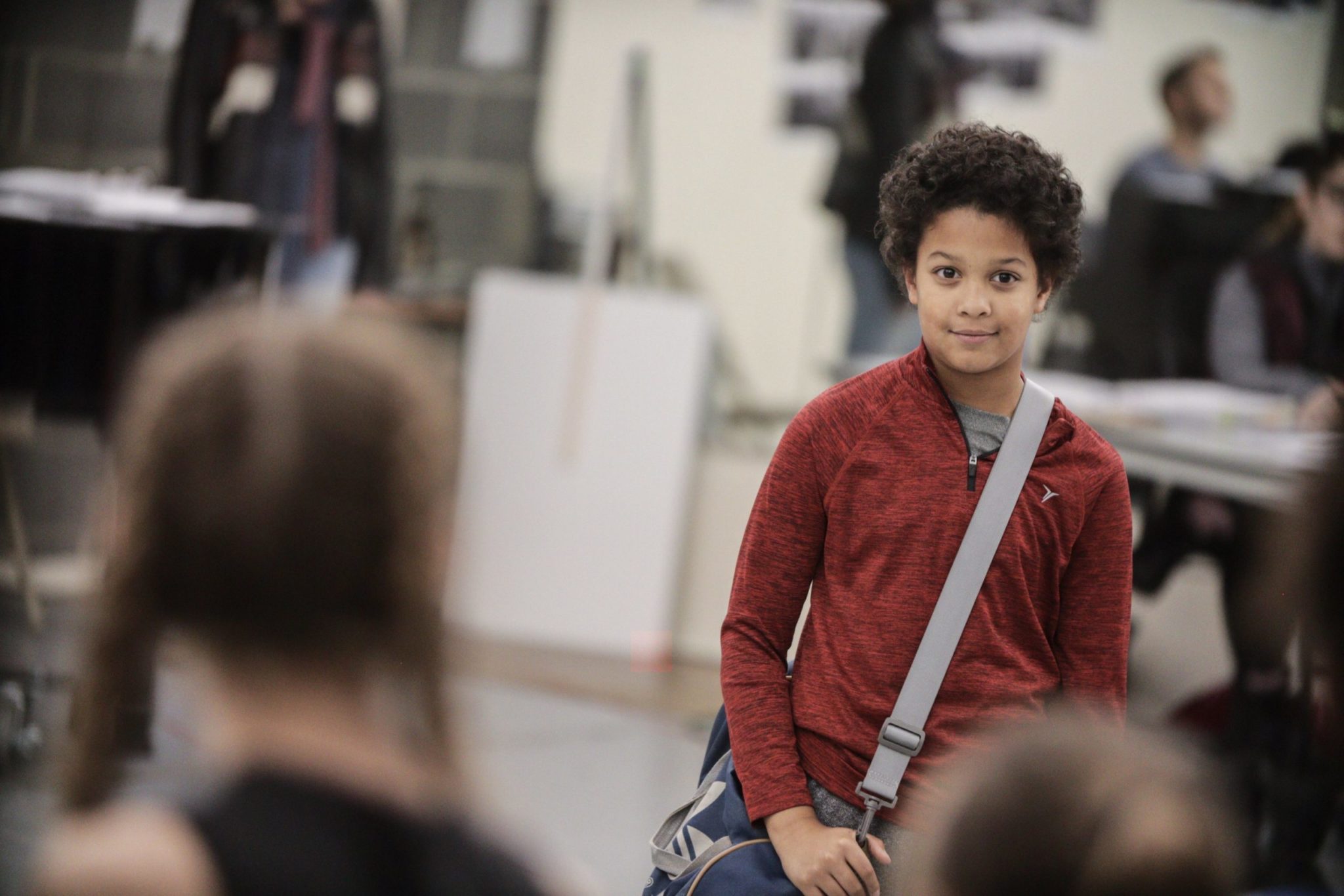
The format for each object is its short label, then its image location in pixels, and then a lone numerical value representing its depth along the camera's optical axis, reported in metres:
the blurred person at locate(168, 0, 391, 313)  10.12
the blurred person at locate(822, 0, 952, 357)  10.52
